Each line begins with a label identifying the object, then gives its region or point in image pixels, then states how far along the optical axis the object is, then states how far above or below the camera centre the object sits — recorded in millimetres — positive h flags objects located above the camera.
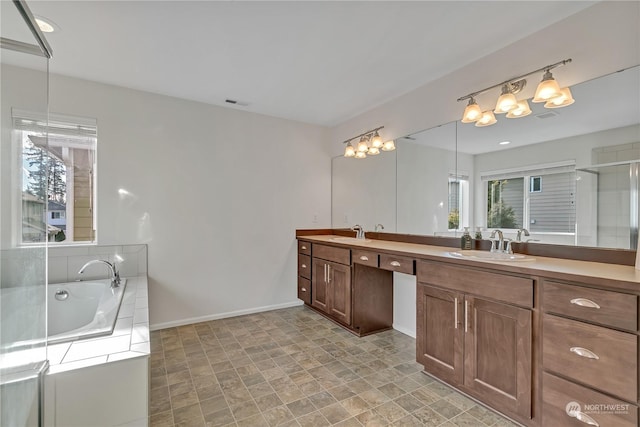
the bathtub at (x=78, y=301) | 2354 -745
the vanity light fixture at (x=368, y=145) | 3270 +785
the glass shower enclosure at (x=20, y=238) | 1260 -141
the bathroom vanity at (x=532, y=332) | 1282 -622
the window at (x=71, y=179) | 2725 +302
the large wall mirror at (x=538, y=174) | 1696 +311
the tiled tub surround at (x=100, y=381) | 1344 -802
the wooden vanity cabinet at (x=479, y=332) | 1604 -729
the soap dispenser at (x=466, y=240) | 2375 -209
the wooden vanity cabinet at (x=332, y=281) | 2969 -739
